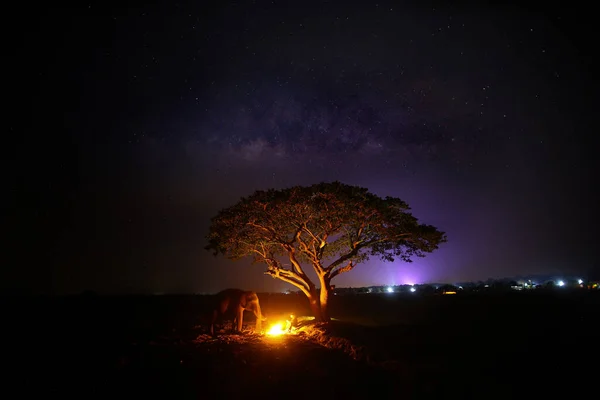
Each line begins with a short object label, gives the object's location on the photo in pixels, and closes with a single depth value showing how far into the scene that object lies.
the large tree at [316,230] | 23.16
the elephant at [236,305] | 21.21
